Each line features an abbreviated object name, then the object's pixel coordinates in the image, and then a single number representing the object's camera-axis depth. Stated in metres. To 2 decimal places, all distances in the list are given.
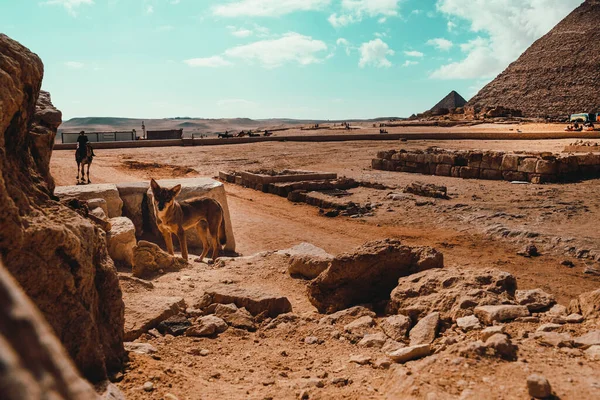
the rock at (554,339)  3.68
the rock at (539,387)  2.94
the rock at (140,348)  4.12
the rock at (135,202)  9.96
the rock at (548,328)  4.00
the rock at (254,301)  5.65
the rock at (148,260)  7.17
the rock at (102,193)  9.08
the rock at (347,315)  5.28
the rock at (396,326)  4.58
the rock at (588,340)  3.62
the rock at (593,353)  3.42
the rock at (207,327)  4.86
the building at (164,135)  41.38
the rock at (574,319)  4.25
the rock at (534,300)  4.73
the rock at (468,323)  4.23
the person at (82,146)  17.72
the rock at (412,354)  3.87
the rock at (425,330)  4.27
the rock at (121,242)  7.78
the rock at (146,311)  4.59
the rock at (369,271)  6.01
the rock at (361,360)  4.08
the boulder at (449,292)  4.70
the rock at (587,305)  4.37
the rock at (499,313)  4.30
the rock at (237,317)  5.20
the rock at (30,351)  0.77
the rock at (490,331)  3.88
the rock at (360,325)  4.85
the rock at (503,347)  3.49
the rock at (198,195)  10.15
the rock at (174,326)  4.82
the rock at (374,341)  4.48
